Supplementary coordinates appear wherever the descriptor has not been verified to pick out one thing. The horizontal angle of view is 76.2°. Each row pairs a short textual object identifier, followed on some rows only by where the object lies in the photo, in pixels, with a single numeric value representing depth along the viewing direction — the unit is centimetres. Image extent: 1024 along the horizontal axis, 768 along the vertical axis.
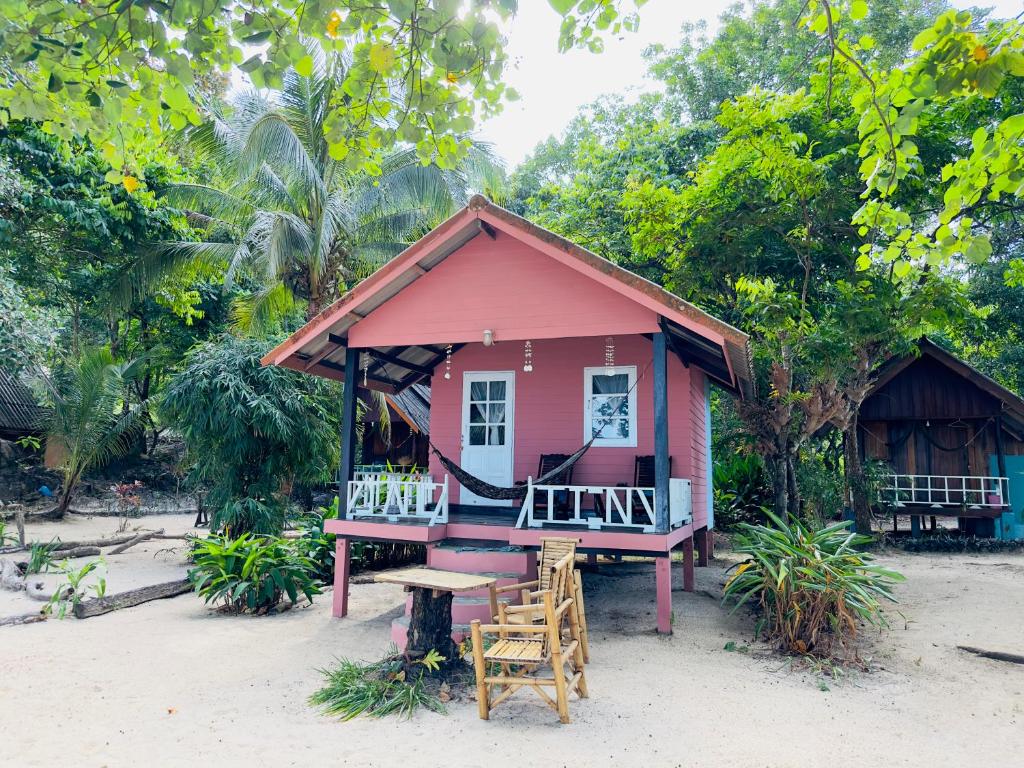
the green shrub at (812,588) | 621
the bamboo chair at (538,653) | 455
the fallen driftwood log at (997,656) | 614
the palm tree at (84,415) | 1570
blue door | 1450
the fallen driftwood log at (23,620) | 746
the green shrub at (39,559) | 994
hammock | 757
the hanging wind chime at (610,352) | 965
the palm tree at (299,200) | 1254
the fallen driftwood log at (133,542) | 1280
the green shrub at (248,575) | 820
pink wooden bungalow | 734
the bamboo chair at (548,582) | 544
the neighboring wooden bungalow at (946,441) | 1420
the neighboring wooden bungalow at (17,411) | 1961
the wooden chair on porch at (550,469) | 891
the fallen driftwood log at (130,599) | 797
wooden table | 540
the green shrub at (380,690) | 495
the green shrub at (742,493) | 1482
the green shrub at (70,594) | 788
